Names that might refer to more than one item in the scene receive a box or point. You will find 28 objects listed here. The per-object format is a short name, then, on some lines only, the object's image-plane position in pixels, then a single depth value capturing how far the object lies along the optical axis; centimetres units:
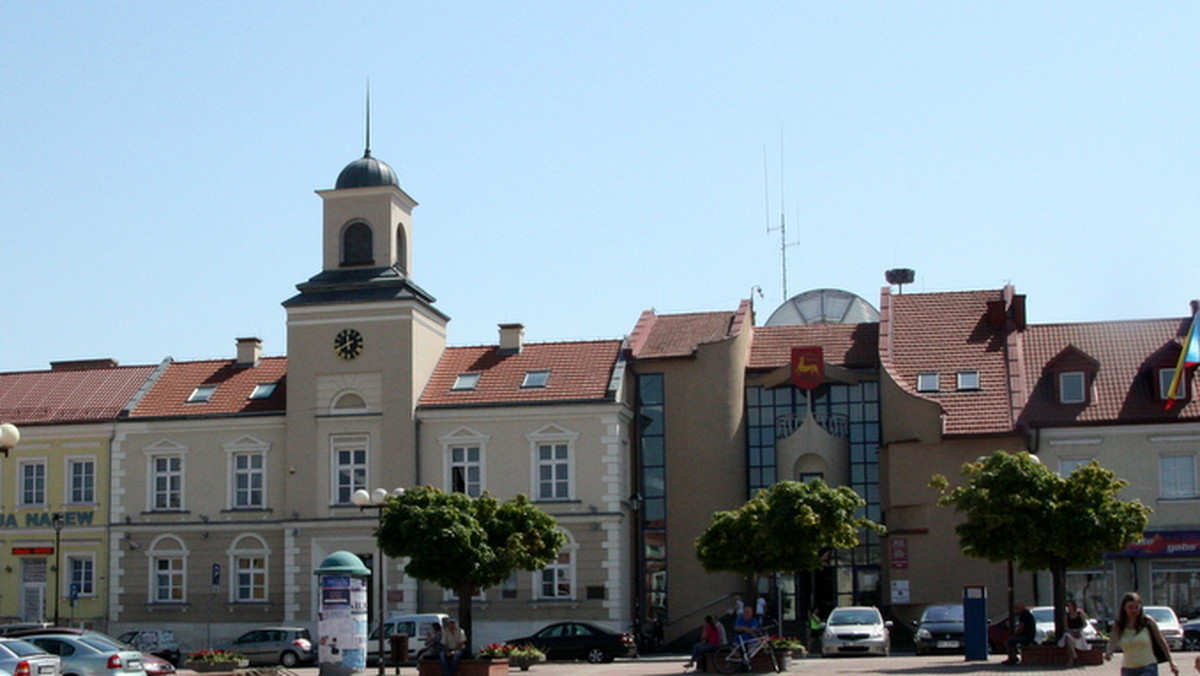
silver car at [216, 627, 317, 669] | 4509
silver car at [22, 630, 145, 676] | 2898
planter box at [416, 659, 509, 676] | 3259
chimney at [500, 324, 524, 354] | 5341
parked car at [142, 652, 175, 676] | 3378
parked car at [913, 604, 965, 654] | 4022
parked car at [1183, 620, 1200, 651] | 4075
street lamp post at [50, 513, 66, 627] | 4843
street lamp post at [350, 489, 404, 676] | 3672
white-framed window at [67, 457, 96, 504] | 5297
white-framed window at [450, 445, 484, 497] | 5047
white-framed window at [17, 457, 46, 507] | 5319
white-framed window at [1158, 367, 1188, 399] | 4650
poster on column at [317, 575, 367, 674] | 3397
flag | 4575
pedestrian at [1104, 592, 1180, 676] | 1734
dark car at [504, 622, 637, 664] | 4297
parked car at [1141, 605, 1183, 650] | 3906
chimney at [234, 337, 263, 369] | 5522
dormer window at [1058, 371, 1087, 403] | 4738
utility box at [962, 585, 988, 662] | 3338
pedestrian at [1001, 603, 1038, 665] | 3203
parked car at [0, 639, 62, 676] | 2548
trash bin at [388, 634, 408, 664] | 3666
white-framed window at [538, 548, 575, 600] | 4928
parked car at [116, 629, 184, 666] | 4794
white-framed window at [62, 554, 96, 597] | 5238
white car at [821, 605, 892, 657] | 3891
